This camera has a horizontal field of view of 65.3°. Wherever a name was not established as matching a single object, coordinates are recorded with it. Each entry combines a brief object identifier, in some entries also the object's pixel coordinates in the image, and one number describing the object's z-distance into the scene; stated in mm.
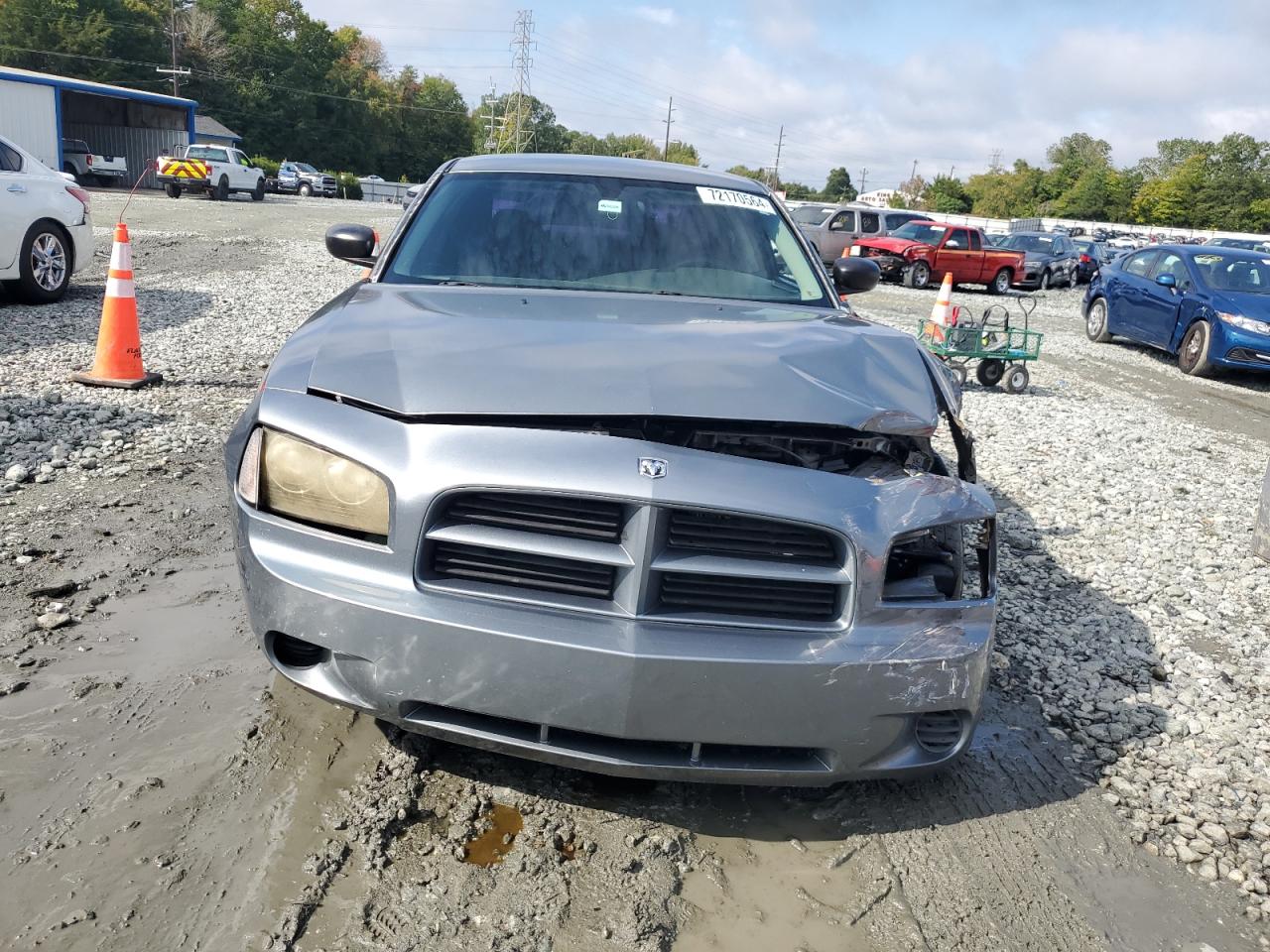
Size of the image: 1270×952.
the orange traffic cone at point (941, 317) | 9719
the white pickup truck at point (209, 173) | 33312
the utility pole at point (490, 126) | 100494
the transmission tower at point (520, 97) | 84875
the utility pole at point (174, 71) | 65650
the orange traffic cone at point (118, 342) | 6320
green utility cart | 9547
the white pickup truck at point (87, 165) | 38128
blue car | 11727
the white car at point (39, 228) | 8633
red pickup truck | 22281
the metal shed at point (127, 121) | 44262
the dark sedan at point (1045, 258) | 26703
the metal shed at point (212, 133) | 59500
